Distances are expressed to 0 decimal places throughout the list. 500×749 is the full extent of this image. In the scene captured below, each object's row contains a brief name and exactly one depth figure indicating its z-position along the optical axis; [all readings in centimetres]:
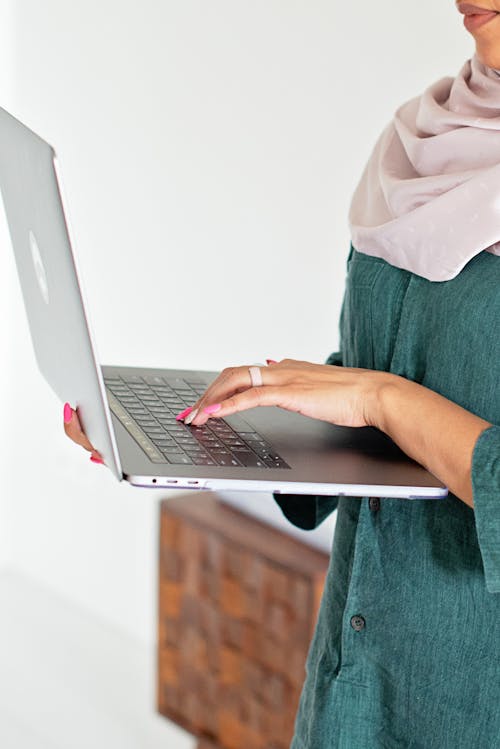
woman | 134
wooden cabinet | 232
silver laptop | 125
